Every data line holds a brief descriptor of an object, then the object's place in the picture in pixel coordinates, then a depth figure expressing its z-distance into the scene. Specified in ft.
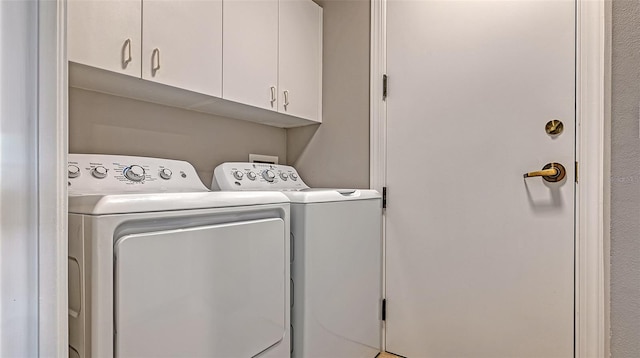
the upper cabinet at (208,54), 3.76
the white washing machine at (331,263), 4.37
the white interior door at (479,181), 4.75
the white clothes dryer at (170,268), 2.59
